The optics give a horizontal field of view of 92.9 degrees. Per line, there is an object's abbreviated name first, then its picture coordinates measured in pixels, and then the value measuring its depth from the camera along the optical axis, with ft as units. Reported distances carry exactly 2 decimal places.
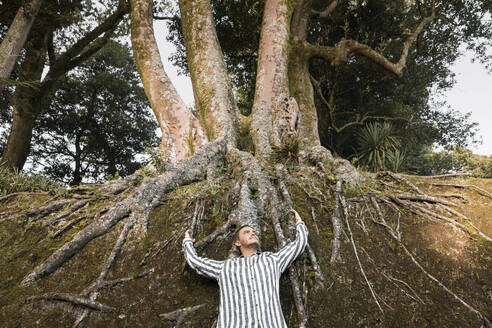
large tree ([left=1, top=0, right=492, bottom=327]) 7.44
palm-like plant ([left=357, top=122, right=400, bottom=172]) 22.81
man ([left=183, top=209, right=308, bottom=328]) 5.34
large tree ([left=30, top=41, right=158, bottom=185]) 45.11
